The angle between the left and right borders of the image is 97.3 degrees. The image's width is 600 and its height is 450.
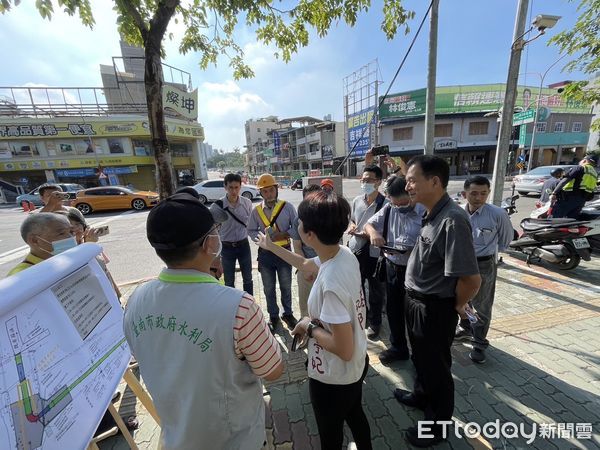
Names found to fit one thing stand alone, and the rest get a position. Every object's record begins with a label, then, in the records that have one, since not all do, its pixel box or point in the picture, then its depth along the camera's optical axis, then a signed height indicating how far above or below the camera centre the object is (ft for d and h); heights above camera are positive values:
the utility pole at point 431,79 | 13.64 +4.19
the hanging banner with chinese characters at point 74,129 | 70.18 +12.64
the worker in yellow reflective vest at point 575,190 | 15.12 -2.37
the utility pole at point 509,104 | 13.14 +2.50
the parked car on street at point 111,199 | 45.52 -4.31
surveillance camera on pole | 11.96 +5.74
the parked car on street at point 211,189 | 50.55 -3.94
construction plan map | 3.27 -2.64
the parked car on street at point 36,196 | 55.93 -3.60
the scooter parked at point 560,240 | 13.53 -4.77
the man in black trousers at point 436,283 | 5.29 -2.69
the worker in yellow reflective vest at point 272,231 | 10.27 -2.51
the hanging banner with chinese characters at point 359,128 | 87.81 +11.51
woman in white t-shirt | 4.14 -2.68
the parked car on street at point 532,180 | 39.06 -4.42
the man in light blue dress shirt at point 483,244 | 8.52 -3.08
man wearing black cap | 3.22 -2.07
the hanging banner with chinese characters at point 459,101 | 84.84 +17.02
